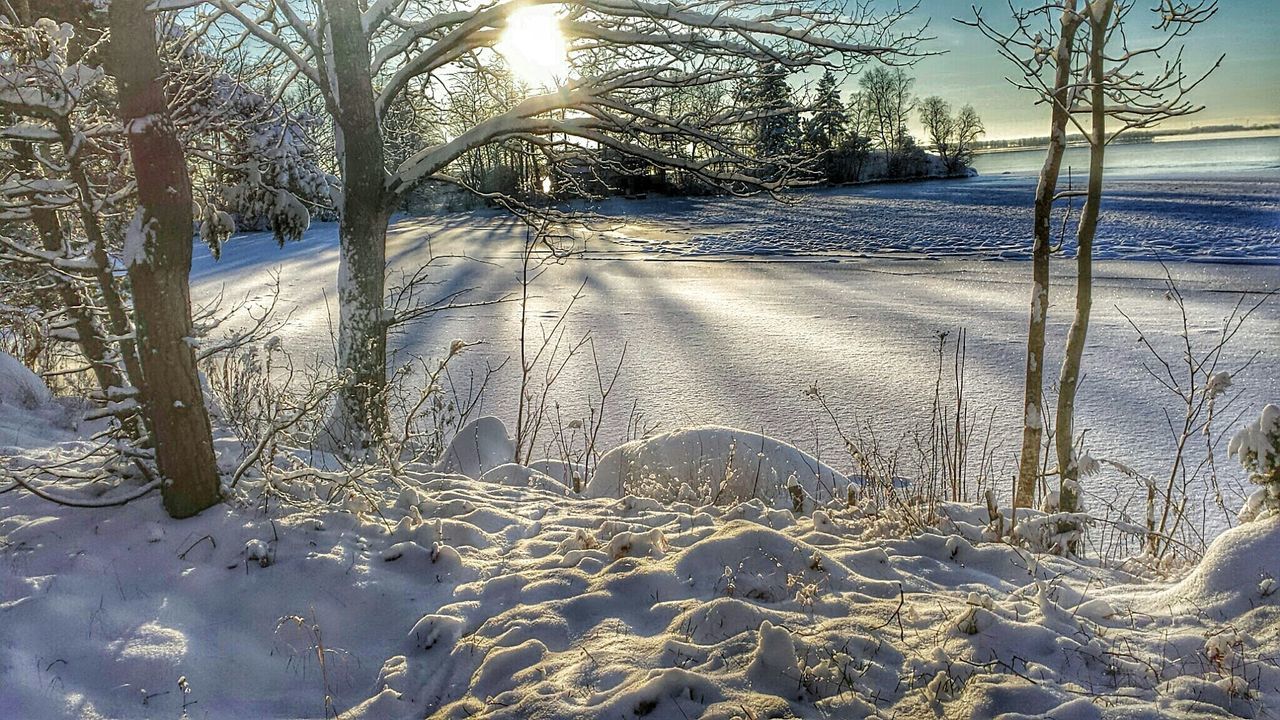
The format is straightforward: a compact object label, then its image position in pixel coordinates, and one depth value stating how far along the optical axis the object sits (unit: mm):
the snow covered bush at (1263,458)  2727
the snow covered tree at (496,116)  5191
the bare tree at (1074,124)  3908
